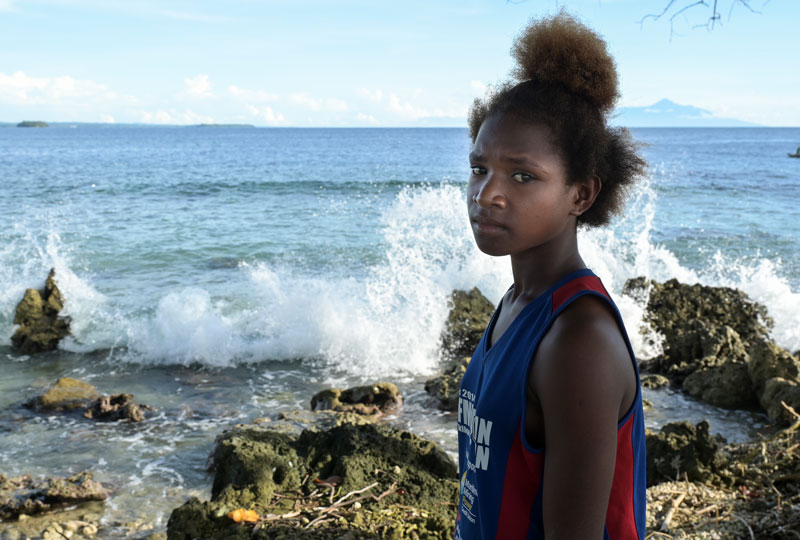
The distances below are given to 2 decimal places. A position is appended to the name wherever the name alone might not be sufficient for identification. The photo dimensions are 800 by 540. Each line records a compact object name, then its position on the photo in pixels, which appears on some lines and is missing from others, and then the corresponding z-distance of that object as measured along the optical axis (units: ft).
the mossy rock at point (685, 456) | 14.42
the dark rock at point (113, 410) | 23.80
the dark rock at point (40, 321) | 33.12
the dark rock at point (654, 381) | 25.99
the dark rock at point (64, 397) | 24.73
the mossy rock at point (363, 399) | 23.39
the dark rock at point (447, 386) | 23.90
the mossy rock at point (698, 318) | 27.66
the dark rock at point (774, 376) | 21.19
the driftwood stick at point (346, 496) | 10.49
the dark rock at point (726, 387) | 23.93
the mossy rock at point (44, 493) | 16.72
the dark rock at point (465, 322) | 31.78
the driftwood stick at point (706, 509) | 11.83
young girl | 4.29
